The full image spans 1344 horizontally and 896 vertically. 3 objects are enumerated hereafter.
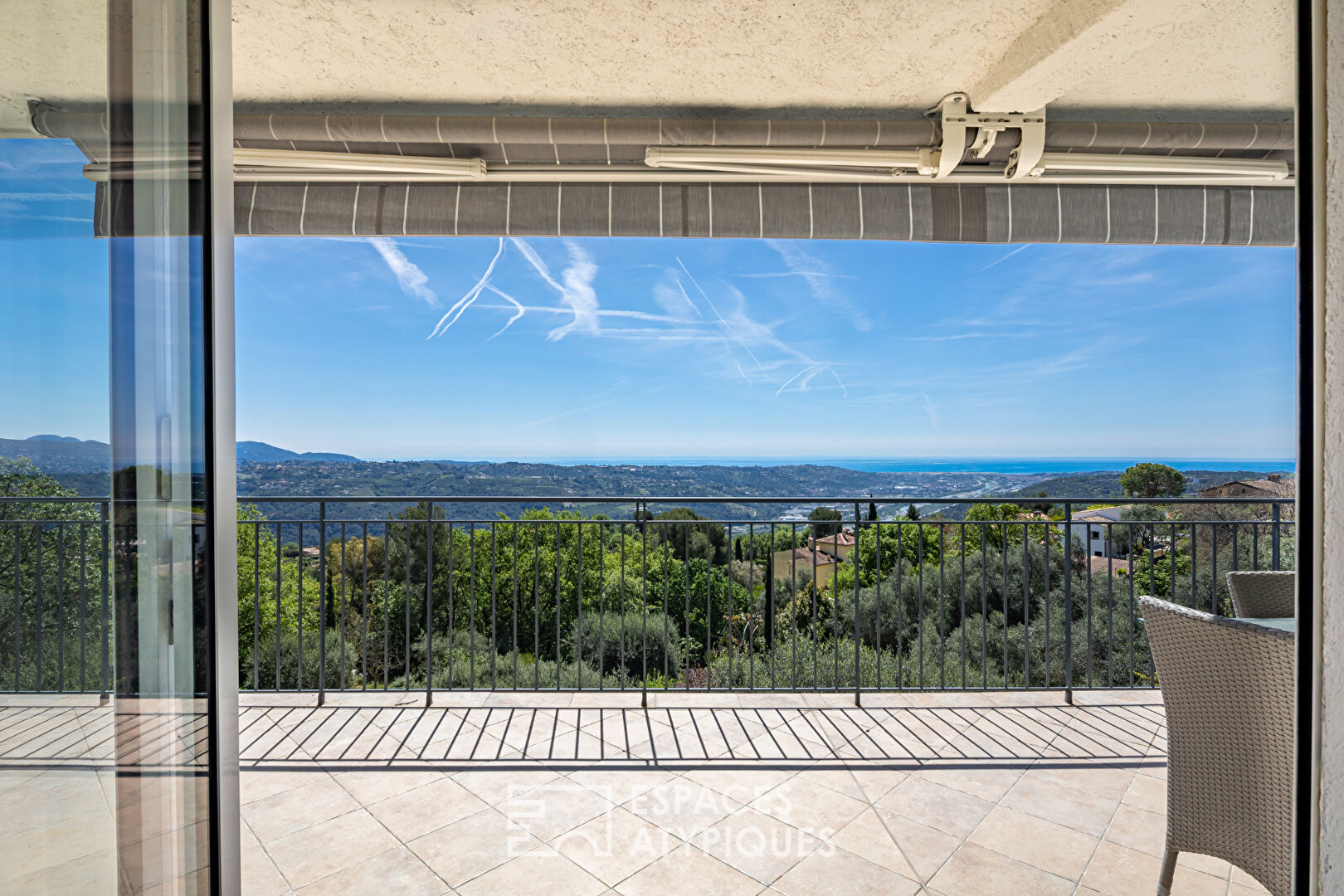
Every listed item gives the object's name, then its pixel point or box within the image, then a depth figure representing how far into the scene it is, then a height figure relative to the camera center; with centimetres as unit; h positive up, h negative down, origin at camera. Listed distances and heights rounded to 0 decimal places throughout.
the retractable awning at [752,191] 237 +99
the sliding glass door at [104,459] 63 -2
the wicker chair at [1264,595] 197 -49
